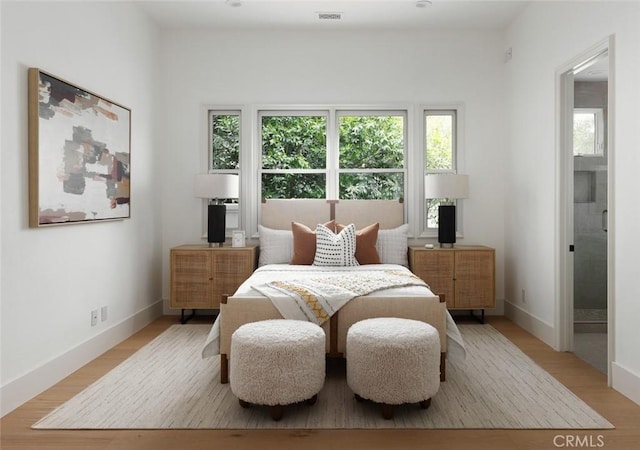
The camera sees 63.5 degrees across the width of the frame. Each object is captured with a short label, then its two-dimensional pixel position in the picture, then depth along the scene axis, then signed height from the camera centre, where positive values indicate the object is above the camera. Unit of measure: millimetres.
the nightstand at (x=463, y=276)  4996 -611
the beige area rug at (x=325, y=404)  2678 -1083
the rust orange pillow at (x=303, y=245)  4844 -296
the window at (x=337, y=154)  5566 +633
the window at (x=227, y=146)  5574 +737
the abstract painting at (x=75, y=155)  3077 +423
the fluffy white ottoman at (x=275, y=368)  2686 -811
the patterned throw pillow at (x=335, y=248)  4691 -315
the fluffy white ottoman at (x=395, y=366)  2711 -815
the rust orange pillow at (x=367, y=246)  4871 -309
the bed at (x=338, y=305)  3381 -590
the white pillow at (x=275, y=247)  5070 -328
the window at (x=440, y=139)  5551 +791
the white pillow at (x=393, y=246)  5082 -329
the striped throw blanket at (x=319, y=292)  3371 -528
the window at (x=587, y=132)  4105 +640
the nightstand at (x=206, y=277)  4984 -604
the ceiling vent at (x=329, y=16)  4980 +1921
